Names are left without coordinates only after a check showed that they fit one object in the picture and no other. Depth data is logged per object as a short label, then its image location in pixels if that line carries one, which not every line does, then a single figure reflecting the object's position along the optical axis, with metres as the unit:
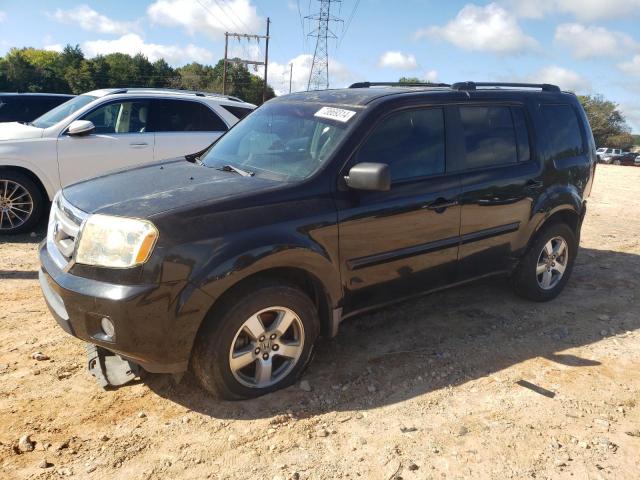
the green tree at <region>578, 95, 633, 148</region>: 74.81
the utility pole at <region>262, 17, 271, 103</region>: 42.19
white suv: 6.53
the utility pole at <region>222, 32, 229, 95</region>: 43.12
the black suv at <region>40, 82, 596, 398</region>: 2.75
